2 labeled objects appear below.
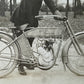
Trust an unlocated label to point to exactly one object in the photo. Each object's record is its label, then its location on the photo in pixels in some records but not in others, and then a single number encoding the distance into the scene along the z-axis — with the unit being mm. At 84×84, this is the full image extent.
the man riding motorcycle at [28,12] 3438
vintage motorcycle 3314
